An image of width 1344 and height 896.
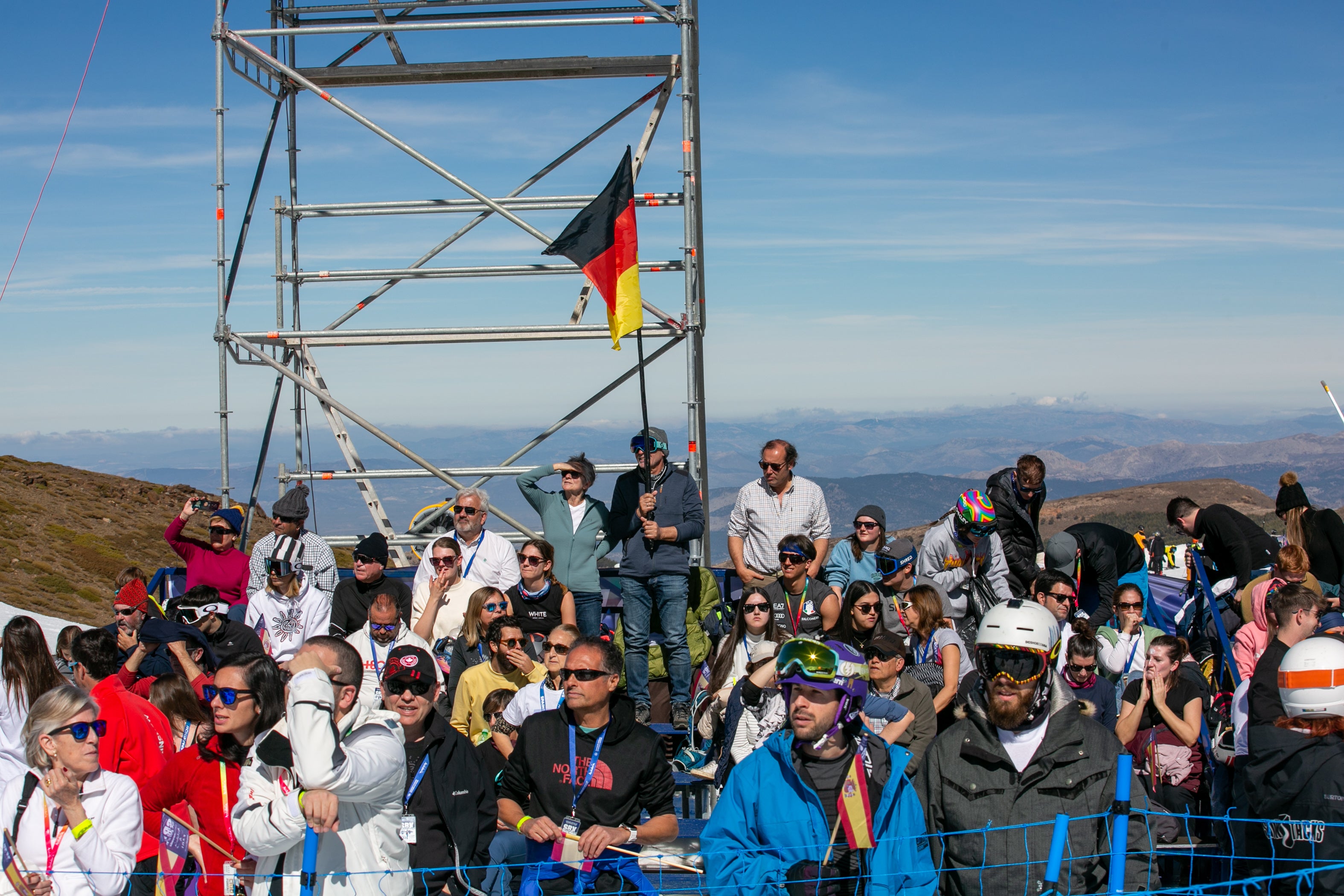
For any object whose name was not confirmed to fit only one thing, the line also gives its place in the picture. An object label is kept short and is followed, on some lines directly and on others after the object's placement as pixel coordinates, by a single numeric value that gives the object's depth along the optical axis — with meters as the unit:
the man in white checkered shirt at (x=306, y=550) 8.12
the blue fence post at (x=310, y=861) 3.59
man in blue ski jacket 3.51
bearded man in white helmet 3.48
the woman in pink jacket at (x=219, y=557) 8.55
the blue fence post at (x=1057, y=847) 3.19
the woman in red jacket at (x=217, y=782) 4.02
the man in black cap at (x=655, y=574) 7.95
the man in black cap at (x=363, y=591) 7.70
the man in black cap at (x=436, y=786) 4.50
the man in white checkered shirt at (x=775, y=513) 8.25
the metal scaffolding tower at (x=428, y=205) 9.34
